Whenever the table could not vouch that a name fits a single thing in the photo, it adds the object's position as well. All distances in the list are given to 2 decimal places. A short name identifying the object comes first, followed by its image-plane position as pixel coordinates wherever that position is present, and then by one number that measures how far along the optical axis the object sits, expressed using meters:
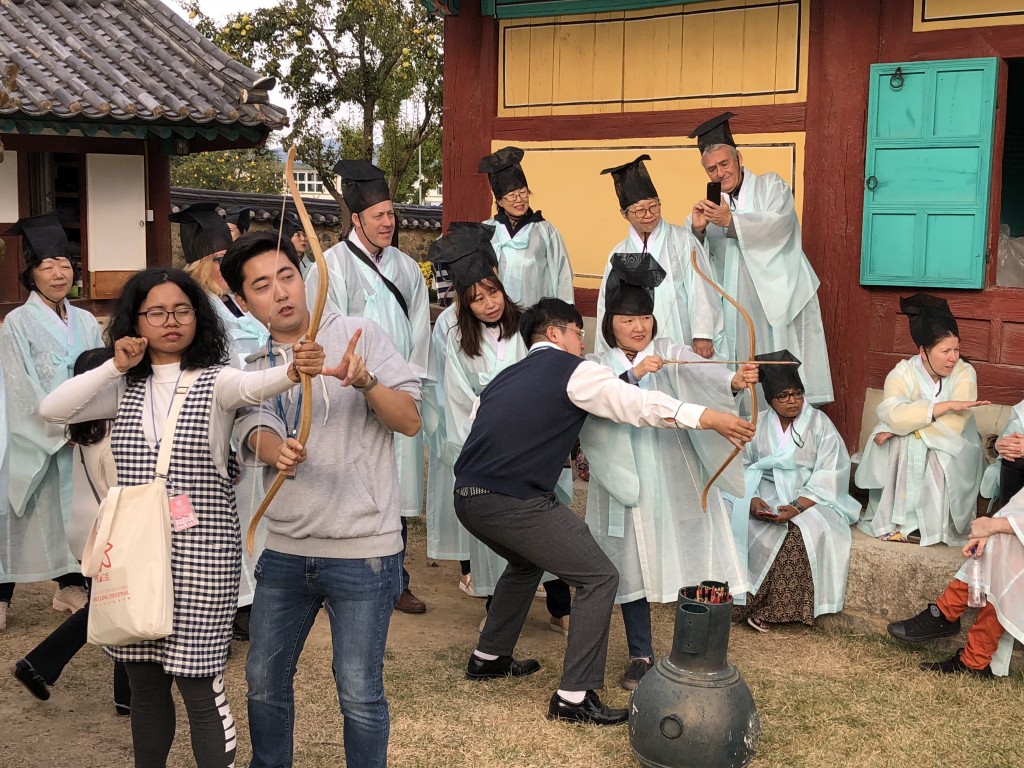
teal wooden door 6.25
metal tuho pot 3.99
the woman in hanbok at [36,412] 5.68
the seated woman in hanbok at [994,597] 4.77
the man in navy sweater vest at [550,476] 4.34
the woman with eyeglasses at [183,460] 3.30
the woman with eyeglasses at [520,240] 6.42
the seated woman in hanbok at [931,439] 5.59
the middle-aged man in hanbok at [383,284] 5.55
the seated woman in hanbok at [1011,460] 5.12
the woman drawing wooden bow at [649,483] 4.74
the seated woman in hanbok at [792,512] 5.60
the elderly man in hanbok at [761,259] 6.20
